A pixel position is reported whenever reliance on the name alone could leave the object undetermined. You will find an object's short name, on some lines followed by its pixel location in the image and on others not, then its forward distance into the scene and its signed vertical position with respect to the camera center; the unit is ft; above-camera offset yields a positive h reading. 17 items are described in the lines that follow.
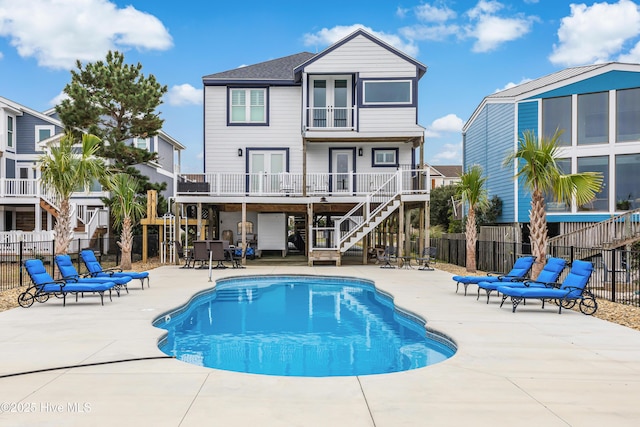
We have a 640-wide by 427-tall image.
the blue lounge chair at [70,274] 38.21 -4.18
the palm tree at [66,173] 45.03 +4.27
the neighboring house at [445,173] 192.22 +20.38
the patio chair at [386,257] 67.05 -4.62
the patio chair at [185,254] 66.37 -4.51
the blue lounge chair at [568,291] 32.89 -4.44
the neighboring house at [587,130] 68.54 +13.41
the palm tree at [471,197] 59.88 +3.12
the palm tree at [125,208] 61.26 +1.53
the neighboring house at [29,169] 80.53 +9.68
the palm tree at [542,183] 40.83 +3.35
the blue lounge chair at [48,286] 34.88 -4.61
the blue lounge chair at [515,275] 41.05 -4.23
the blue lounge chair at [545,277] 36.60 -3.95
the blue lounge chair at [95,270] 43.42 -4.29
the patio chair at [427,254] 64.59 -4.24
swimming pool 23.93 -6.76
